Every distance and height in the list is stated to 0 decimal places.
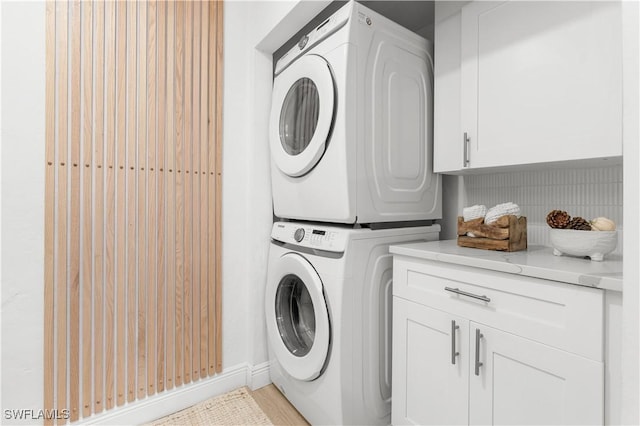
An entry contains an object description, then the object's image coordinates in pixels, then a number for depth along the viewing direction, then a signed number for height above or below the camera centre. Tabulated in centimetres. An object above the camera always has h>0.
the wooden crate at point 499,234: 128 -8
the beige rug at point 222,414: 167 -107
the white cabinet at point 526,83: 108 +51
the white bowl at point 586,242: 106 -10
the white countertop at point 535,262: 87 -16
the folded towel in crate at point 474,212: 139 +1
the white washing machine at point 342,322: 142 -50
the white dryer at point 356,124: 143 +44
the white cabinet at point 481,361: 90 -49
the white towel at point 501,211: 130 +1
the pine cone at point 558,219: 117 -2
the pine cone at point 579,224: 112 -4
